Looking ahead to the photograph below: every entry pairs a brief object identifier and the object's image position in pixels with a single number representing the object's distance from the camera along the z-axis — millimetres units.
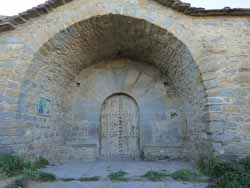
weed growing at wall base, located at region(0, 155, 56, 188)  3449
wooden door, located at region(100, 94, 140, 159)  5749
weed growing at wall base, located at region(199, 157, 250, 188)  3195
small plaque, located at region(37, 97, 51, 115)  4791
